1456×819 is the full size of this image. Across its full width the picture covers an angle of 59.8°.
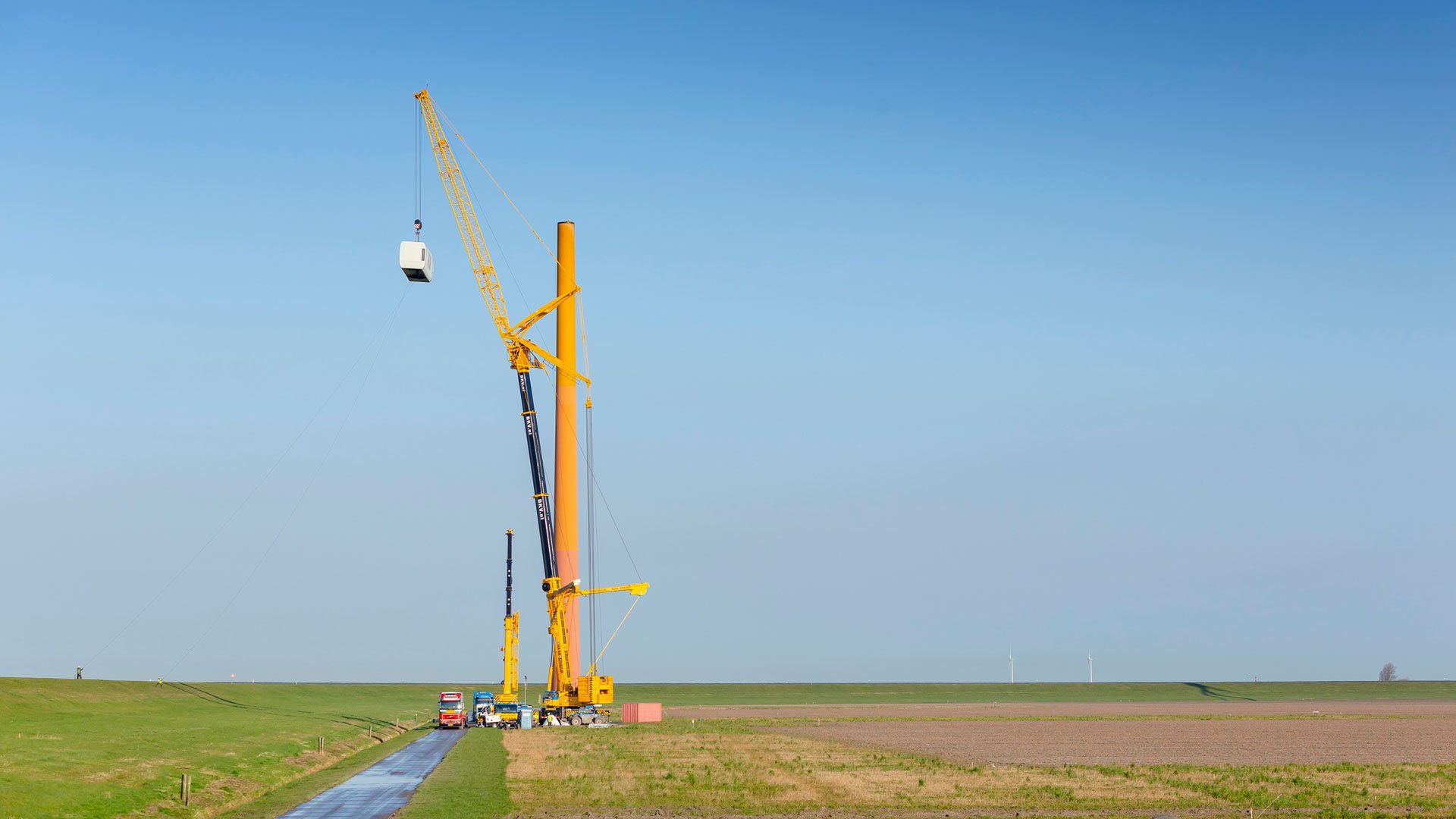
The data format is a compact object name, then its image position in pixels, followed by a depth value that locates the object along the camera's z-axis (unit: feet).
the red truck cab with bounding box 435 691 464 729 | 404.36
